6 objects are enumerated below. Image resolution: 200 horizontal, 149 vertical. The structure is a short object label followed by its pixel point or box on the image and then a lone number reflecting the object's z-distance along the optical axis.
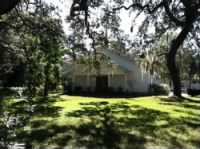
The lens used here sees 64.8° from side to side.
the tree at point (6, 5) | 3.05
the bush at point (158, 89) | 18.59
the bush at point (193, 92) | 19.18
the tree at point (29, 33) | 5.62
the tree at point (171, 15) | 9.91
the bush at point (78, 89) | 18.71
